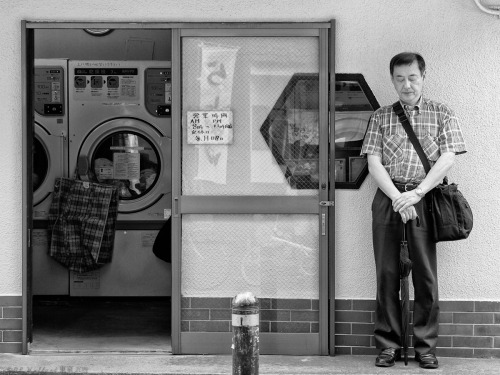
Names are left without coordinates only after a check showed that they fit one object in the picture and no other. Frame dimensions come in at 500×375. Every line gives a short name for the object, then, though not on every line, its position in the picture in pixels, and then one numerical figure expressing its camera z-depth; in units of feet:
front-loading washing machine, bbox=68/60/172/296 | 31.81
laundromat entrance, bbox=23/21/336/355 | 23.59
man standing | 22.15
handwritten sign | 23.73
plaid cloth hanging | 31.60
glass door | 23.70
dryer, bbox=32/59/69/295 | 31.91
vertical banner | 23.77
